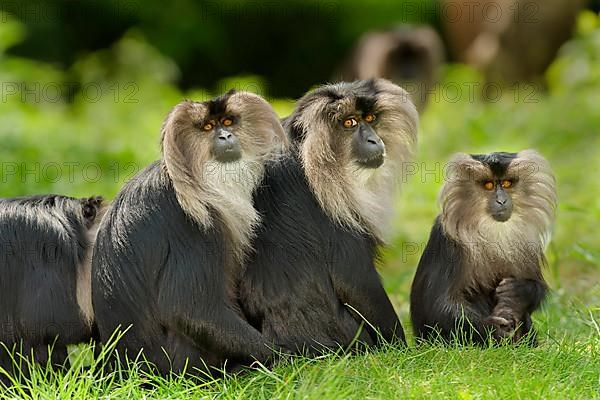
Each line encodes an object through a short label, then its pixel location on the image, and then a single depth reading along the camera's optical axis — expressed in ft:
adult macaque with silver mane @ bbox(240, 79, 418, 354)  28.86
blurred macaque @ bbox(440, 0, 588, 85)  77.15
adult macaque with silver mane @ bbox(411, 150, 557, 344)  30.40
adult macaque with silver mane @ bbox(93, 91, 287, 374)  26.99
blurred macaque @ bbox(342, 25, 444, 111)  91.97
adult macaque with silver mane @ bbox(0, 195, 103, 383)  27.78
